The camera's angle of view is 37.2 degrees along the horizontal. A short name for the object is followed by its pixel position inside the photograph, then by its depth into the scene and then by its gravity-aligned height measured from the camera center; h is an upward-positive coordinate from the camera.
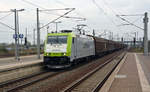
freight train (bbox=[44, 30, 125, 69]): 17.83 -0.20
